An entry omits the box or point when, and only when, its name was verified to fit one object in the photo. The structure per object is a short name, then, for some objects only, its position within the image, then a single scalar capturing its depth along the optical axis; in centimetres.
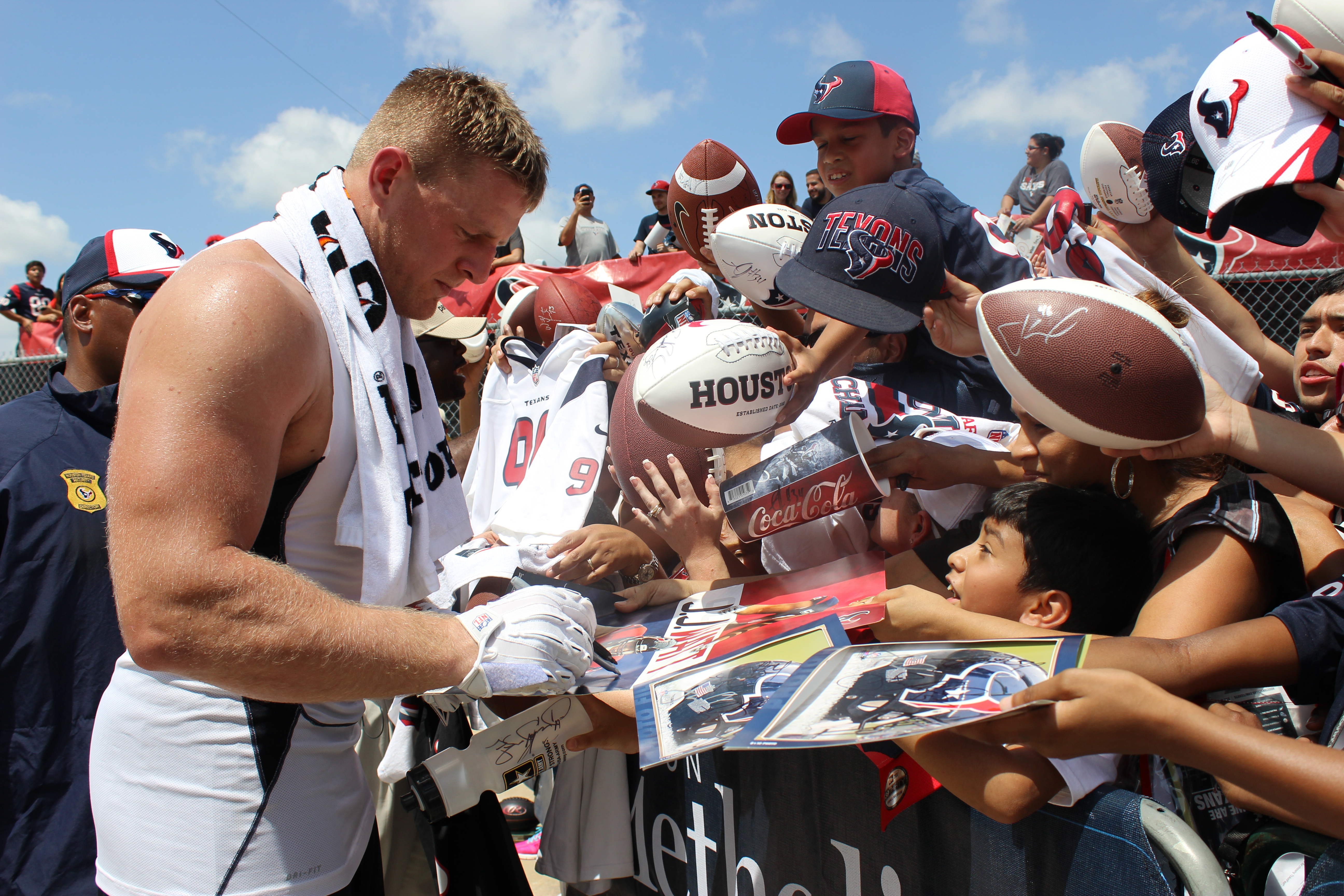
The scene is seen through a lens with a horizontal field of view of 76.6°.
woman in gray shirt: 888
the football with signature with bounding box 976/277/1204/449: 164
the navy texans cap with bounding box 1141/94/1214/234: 218
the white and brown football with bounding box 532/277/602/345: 482
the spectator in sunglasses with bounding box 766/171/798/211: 960
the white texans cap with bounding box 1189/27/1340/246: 166
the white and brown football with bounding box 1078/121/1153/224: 285
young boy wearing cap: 275
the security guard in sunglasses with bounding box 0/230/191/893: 223
